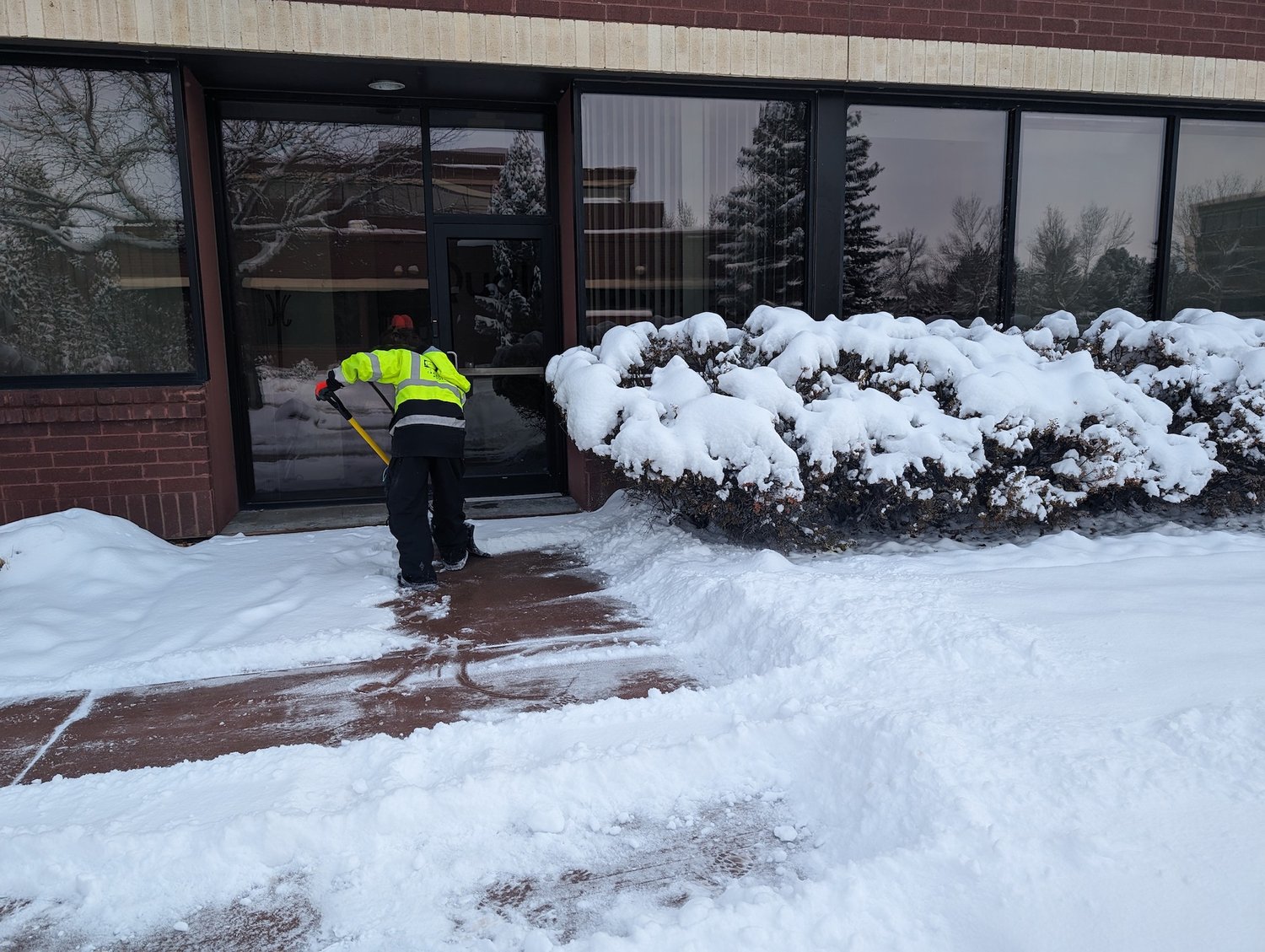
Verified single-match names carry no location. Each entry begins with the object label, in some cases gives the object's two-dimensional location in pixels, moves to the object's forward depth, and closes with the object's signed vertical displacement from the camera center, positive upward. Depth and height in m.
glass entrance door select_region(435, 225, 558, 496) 8.00 -0.15
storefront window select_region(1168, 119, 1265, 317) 8.73 +0.97
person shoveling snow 5.55 -0.61
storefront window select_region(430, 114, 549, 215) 7.86 +1.40
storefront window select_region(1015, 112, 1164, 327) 8.33 +1.00
